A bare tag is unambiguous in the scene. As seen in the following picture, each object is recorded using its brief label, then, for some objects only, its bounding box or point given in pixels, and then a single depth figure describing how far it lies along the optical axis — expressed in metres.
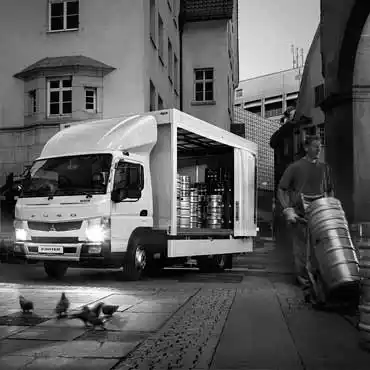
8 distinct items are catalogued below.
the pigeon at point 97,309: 5.95
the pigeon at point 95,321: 5.78
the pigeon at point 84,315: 5.86
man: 7.83
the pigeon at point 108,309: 6.18
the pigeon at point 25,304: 6.72
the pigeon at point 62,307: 6.41
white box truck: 10.67
